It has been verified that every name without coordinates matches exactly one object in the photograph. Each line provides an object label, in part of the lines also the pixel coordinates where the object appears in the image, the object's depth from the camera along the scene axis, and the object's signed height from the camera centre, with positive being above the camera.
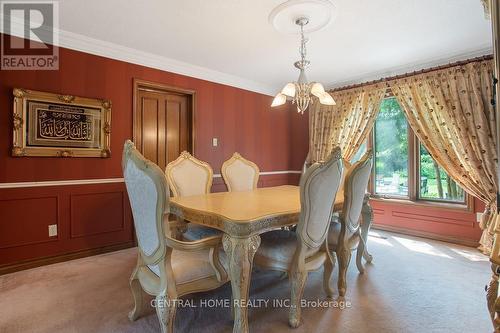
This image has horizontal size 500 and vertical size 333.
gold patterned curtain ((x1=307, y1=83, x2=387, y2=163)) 4.01 +0.78
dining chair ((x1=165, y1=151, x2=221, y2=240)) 2.45 -0.11
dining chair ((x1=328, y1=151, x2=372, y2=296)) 2.01 -0.38
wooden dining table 1.49 -0.32
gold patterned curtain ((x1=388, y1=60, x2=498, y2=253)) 2.99 +0.55
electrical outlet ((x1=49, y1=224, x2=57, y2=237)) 2.70 -0.63
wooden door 3.36 +0.59
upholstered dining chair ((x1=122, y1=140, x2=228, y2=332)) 1.40 -0.47
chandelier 2.27 +0.67
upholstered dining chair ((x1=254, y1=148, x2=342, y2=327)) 1.61 -0.43
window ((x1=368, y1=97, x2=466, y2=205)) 3.63 +0.03
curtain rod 3.04 +1.27
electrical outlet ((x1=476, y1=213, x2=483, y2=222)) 3.19 -0.58
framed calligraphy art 2.49 +0.44
